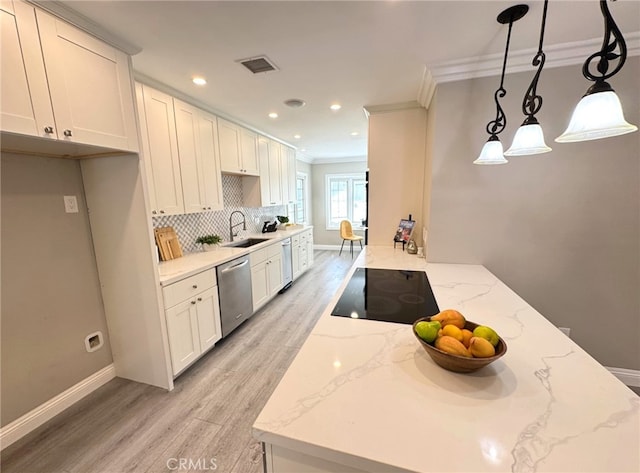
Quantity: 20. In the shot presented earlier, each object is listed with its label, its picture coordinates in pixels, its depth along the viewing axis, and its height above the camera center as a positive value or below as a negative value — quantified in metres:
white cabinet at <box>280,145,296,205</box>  4.58 +0.50
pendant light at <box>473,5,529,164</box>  1.36 +0.35
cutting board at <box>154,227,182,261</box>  2.46 -0.39
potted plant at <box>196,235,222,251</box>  2.92 -0.45
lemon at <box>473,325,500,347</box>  0.84 -0.46
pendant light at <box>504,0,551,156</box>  1.18 +0.27
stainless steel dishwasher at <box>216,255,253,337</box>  2.59 -0.98
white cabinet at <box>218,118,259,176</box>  3.04 +0.68
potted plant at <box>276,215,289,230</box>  4.91 -0.40
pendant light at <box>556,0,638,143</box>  0.77 +0.27
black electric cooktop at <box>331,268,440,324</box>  1.30 -0.58
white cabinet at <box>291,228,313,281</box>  4.40 -0.95
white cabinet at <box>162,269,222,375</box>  2.02 -0.98
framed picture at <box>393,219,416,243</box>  2.67 -0.35
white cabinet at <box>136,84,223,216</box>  2.14 +0.46
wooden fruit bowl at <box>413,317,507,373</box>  0.78 -0.51
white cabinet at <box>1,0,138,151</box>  1.20 +0.66
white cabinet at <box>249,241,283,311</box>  3.21 -0.98
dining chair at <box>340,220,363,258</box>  6.11 -0.79
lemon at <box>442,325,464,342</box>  0.88 -0.47
